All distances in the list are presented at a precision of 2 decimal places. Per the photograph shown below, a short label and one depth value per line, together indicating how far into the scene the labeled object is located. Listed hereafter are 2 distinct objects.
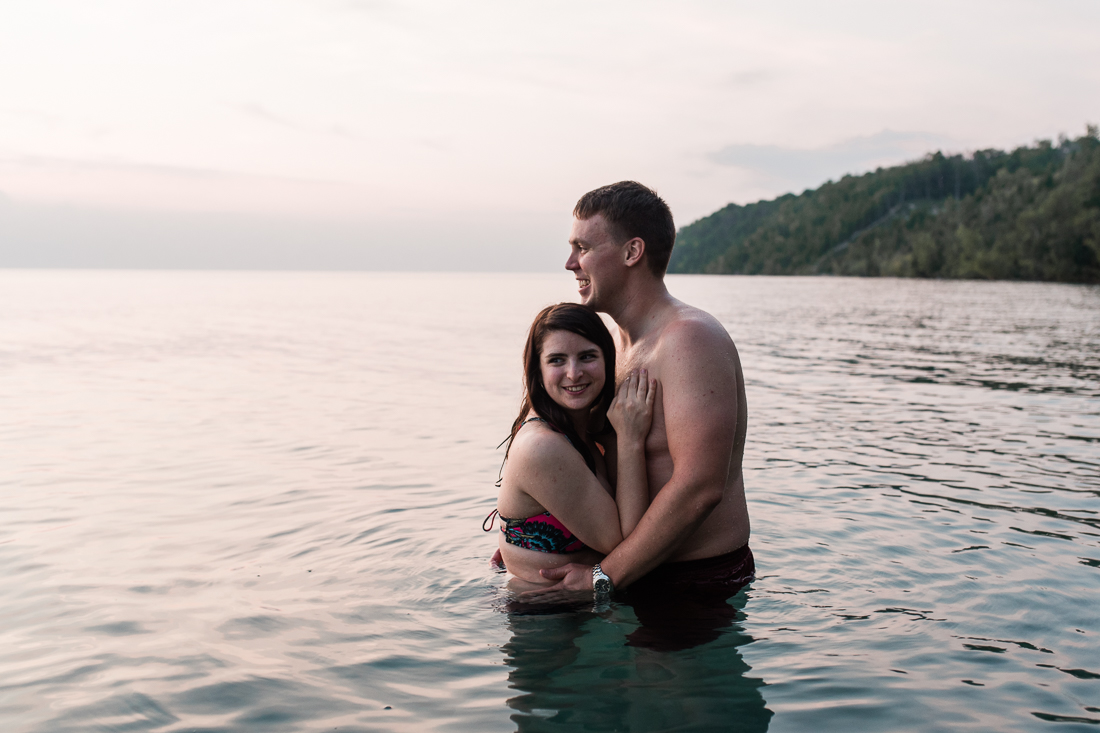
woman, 4.89
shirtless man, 4.68
